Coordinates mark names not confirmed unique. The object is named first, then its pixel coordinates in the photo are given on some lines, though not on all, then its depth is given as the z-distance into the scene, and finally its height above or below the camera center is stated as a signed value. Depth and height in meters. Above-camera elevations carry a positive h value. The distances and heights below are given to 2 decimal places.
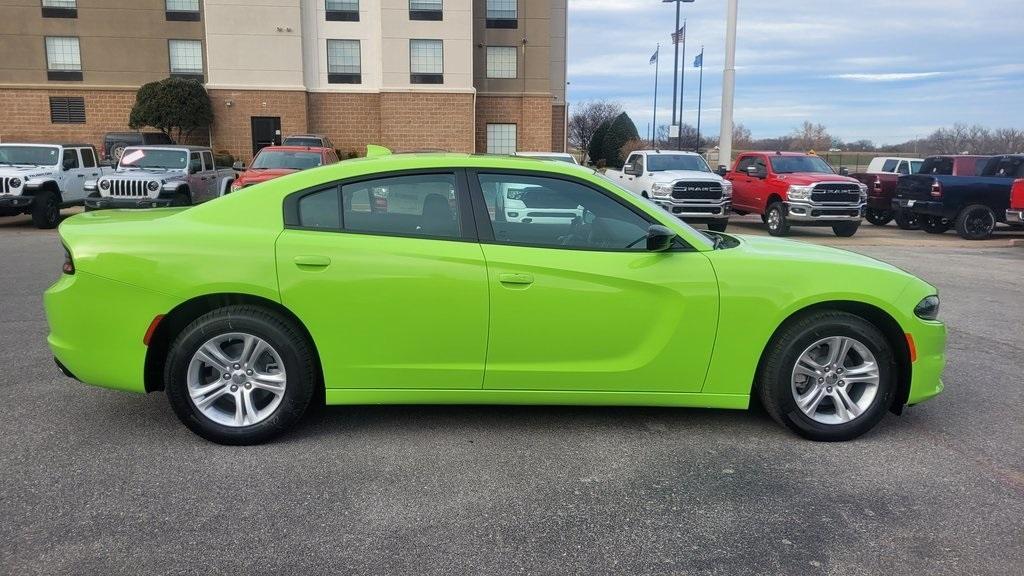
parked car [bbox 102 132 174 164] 30.91 +0.79
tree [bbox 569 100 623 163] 64.94 +3.86
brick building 35.28 +4.40
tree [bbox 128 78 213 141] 33.78 +2.44
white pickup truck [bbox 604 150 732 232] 17.77 -0.62
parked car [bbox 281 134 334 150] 30.62 +0.86
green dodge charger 4.20 -0.78
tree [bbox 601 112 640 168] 50.34 +1.63
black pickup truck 18.05 -0.66
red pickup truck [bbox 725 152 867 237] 17.53 -0.61
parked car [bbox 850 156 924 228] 21.20 -0.58
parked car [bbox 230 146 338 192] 16.41 +0.06
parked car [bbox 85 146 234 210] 15.47 -0.39
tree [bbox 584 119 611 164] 51.28 +1.45
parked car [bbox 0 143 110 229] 15.80 -0.39
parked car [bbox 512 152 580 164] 16.92 +0.20
